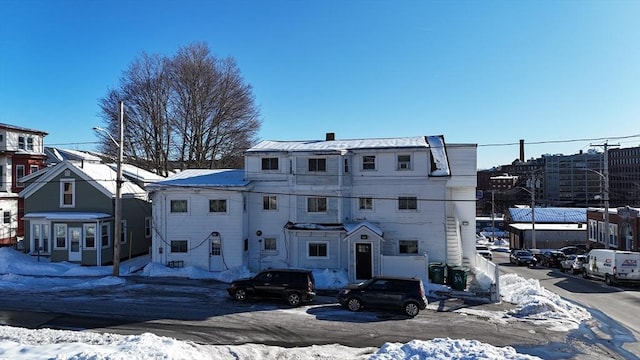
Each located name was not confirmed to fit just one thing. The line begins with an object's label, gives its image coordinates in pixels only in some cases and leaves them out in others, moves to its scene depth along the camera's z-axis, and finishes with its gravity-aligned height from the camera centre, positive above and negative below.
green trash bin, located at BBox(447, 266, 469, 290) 24.22 -4.70
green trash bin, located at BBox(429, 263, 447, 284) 25.14 -4.55
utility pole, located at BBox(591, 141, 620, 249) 36.52 -0.30
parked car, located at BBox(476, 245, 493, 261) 49.34 -6.73
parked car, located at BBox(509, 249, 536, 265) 44.88 -6.73
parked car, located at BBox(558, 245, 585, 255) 47.36 -6.41
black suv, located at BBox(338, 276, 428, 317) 18.51 -4.31
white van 27.66 -4.88
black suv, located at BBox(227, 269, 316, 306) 19.97 -4.18
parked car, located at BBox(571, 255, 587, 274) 35.94 -5.96
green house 28.95 -1.07
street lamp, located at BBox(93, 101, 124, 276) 24.91 -0.86
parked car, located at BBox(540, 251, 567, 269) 43.56 -6.68
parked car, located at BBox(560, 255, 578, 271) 37.79 -6.17
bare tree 43.31 +8.07
